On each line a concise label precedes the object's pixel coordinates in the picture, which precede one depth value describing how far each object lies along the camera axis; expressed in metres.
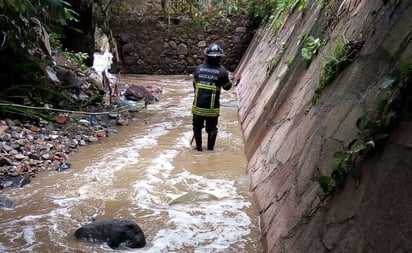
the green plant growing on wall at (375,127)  2.41
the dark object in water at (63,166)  6.04
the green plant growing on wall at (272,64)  8.08
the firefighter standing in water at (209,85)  6.99
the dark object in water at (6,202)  4.73
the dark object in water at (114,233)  3.81
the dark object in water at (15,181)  5.34
